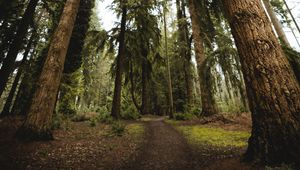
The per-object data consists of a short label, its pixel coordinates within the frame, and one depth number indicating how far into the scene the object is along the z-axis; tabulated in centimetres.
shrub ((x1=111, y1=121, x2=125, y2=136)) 806
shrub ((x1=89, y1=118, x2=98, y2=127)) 971
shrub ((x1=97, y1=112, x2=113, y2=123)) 1141
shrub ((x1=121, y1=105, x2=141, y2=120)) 1454
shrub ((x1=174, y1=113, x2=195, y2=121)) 1350
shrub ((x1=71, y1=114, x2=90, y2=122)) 1154
